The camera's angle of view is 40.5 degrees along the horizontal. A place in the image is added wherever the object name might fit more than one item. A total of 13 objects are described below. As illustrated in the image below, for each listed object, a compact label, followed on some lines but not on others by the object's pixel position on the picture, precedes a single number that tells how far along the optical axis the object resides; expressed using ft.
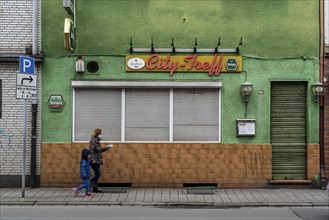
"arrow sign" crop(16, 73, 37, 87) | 36.70
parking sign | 37.07
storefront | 42.32
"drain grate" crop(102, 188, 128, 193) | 40.24
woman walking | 38.58
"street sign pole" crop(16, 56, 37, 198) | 36.74
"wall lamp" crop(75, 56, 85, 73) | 41.88
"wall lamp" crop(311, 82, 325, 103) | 41.78
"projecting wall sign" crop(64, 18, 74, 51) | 39.11
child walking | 37.37
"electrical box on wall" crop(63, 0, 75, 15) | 39.01
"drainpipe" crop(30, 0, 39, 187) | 41.89
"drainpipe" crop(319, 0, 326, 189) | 42.83
